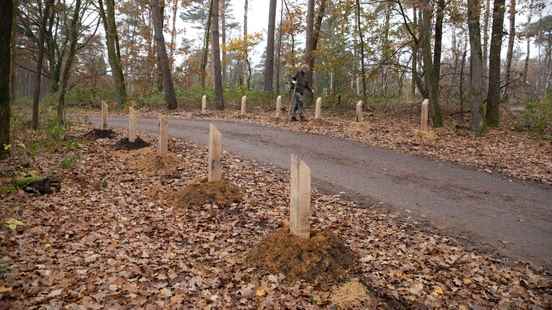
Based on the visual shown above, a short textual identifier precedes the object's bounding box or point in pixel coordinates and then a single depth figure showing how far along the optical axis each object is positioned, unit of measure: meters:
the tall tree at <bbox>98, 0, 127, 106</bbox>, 17.33
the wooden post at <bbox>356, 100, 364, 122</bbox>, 14.41
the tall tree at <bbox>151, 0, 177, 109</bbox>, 18.00
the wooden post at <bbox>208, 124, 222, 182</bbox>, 6.47
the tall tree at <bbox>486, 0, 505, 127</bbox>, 13.79
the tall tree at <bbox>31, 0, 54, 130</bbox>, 10.71
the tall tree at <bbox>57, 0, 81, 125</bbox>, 10.44
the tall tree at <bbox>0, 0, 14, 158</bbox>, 7.19
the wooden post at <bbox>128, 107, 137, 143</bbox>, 9.55
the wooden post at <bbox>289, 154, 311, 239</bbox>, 4.38
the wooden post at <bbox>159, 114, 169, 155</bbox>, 8.71
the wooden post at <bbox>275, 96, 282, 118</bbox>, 16.36
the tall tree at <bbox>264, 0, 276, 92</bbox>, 22.78
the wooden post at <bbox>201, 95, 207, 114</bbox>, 18.35
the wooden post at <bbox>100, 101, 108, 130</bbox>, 11.72
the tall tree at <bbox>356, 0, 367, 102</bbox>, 16.98
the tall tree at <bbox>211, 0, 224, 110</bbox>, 18.46
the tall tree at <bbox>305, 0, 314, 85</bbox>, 17.94
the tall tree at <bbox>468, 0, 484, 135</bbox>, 11.86
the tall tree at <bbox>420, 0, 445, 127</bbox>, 12.62
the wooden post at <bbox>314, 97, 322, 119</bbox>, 15.04
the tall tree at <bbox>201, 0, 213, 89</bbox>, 25.40
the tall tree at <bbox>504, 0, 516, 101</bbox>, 18.90
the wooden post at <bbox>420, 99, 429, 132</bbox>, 12.02
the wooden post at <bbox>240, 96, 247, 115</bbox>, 17.73
